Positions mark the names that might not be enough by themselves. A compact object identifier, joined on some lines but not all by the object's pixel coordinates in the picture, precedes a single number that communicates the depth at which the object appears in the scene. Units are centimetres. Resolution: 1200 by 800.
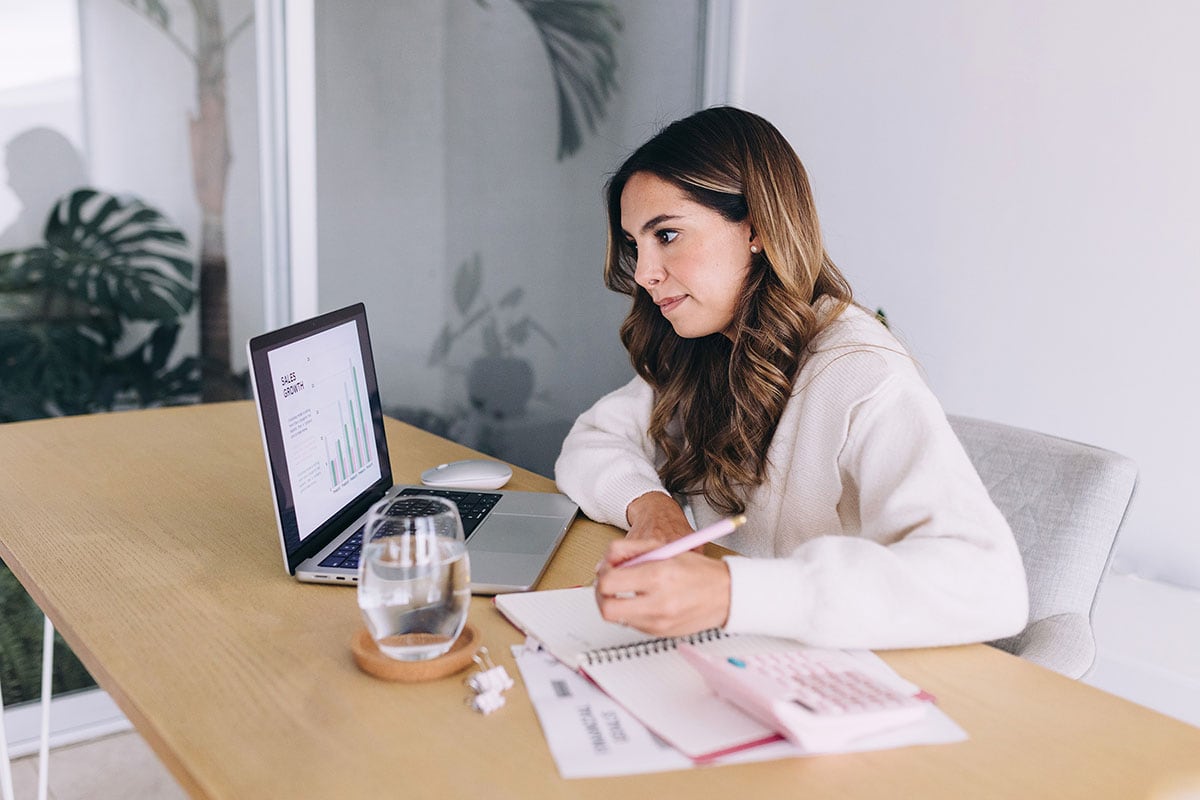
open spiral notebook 78
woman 92
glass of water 84
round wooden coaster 87
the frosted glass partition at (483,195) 247
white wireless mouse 152
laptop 109
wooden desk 73
